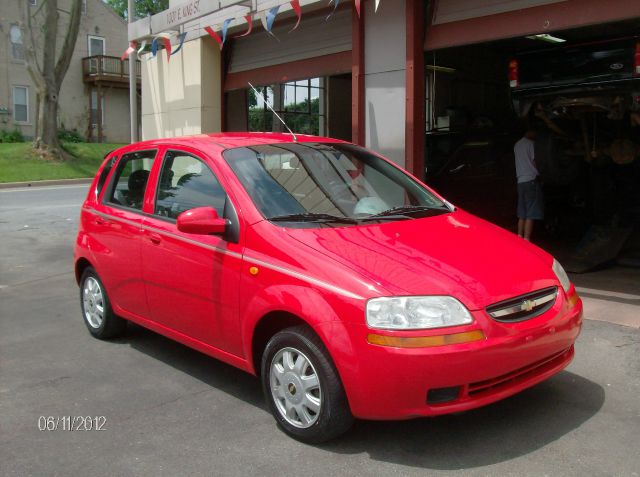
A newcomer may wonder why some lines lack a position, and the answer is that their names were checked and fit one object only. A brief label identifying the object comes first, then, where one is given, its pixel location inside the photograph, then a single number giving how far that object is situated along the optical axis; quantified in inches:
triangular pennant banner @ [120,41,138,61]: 495.9
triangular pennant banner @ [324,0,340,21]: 346.1
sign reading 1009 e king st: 408.6
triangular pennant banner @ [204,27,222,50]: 406.5
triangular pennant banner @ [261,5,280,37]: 346.3
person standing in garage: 357.4
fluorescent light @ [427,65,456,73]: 503.4
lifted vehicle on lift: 284.5
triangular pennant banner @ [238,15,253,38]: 387.5
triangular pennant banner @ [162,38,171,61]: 465.2
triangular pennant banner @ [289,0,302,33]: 338.0
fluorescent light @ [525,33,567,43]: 424.2
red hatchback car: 130.3
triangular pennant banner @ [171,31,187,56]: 457.6
